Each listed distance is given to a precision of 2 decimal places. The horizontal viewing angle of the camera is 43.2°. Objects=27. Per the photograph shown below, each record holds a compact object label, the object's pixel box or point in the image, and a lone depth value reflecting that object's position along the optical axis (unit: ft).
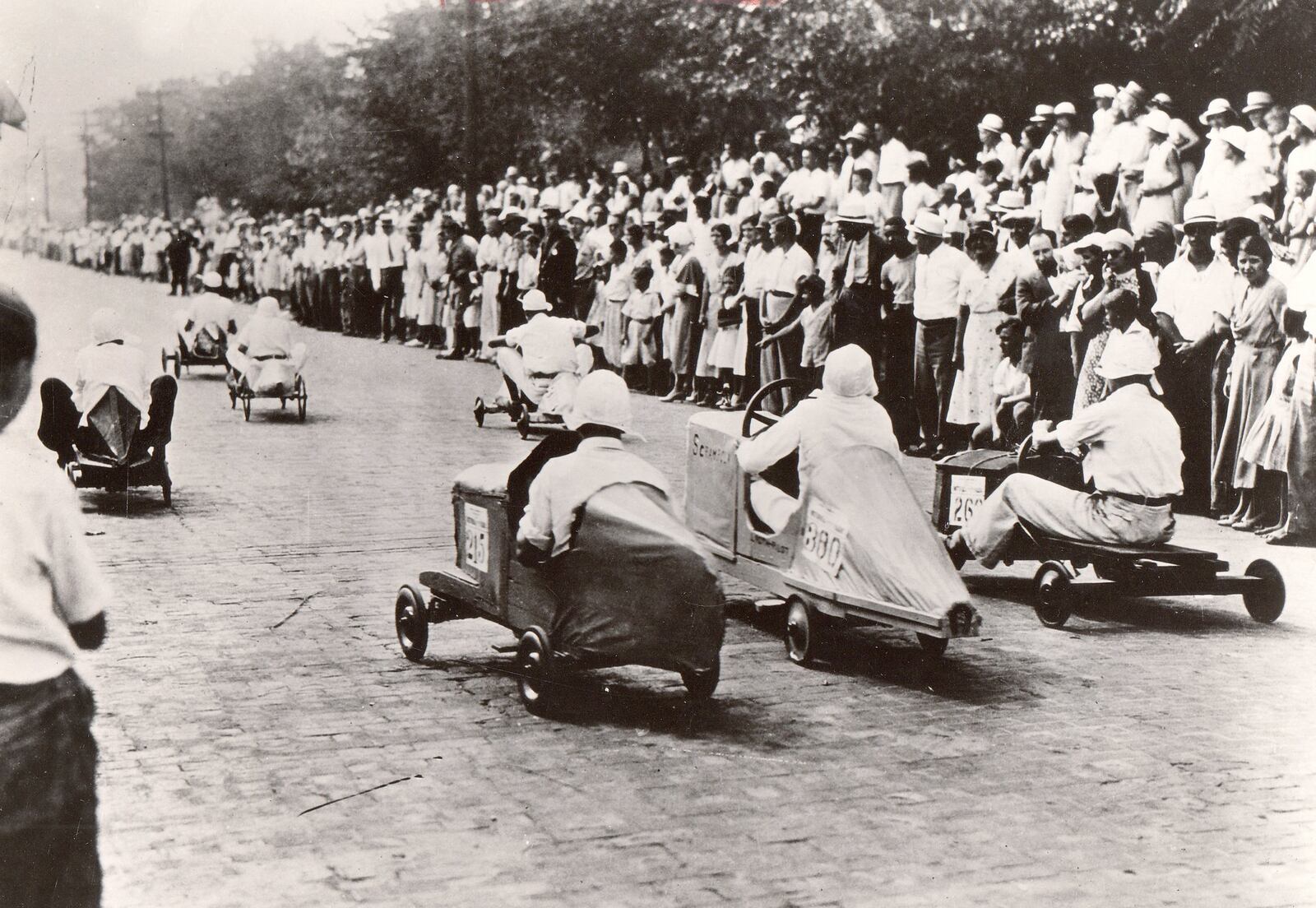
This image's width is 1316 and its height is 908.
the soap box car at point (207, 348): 68.95
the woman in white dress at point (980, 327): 45.68
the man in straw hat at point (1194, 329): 40.78
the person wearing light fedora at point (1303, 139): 46.73
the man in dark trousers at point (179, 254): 126.31
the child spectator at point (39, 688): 11.67
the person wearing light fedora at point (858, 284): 52.42
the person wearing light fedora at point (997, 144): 62.13
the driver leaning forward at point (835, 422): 26.63
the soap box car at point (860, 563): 24.95
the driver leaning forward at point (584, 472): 22.57
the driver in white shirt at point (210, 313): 69.10
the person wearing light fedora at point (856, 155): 65.72
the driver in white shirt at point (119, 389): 39.06
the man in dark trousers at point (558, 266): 68.08
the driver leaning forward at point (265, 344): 57.36
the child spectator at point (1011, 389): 41.52
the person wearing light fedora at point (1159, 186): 52.37
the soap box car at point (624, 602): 22.34
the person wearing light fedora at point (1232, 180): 48.73
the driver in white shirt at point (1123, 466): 29.12
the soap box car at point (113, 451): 39.34
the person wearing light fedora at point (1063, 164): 57.82
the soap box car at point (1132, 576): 28.89
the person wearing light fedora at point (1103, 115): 56.70
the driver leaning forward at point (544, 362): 53.52
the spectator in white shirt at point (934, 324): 48.83
